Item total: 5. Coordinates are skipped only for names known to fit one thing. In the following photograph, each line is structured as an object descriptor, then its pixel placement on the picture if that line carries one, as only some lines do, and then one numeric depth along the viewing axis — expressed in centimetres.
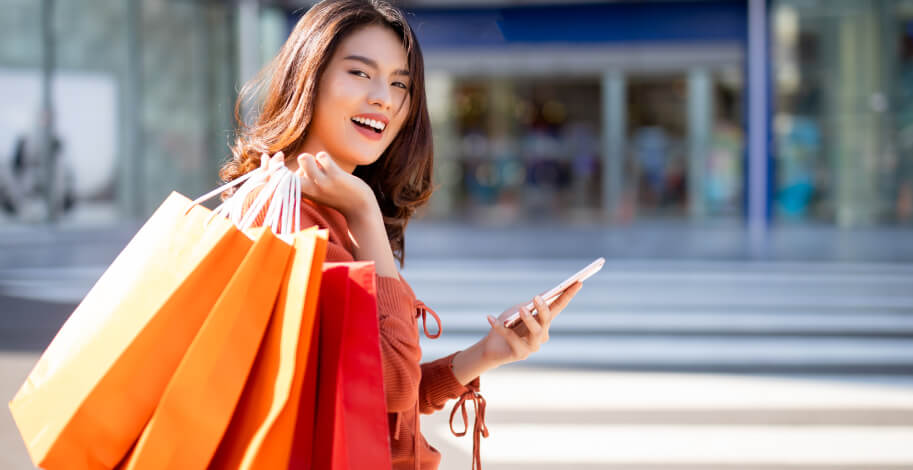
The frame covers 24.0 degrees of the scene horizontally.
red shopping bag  248
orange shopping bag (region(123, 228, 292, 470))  246
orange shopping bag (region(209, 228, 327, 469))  245
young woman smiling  266
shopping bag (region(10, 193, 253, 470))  247
